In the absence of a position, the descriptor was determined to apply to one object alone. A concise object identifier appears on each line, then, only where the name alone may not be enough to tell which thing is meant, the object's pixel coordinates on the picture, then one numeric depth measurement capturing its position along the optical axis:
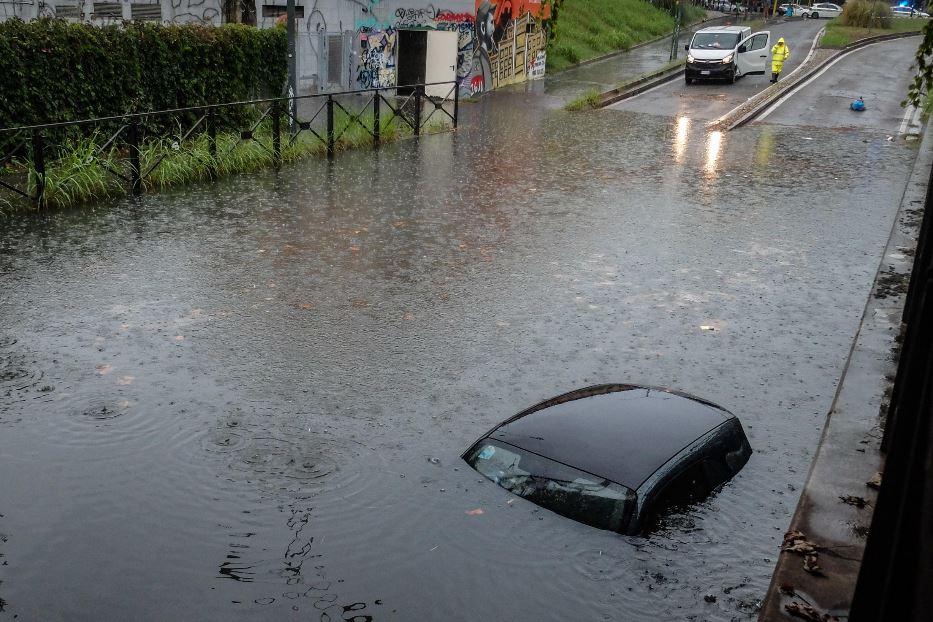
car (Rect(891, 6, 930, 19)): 69.44
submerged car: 5.29
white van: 34.94
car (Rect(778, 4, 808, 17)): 75.70
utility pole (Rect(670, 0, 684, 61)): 41.44
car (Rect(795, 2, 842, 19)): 72.19
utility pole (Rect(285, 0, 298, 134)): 17.58
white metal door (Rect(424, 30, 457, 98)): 29.44
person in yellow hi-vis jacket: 33.97
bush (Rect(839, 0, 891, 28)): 56.22
